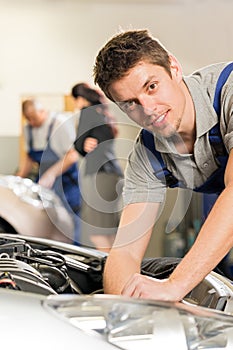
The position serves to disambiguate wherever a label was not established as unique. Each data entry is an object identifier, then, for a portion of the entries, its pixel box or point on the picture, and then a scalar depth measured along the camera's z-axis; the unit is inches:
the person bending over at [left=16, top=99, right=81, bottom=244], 142.6
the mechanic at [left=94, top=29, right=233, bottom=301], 40.4
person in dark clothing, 107.1
